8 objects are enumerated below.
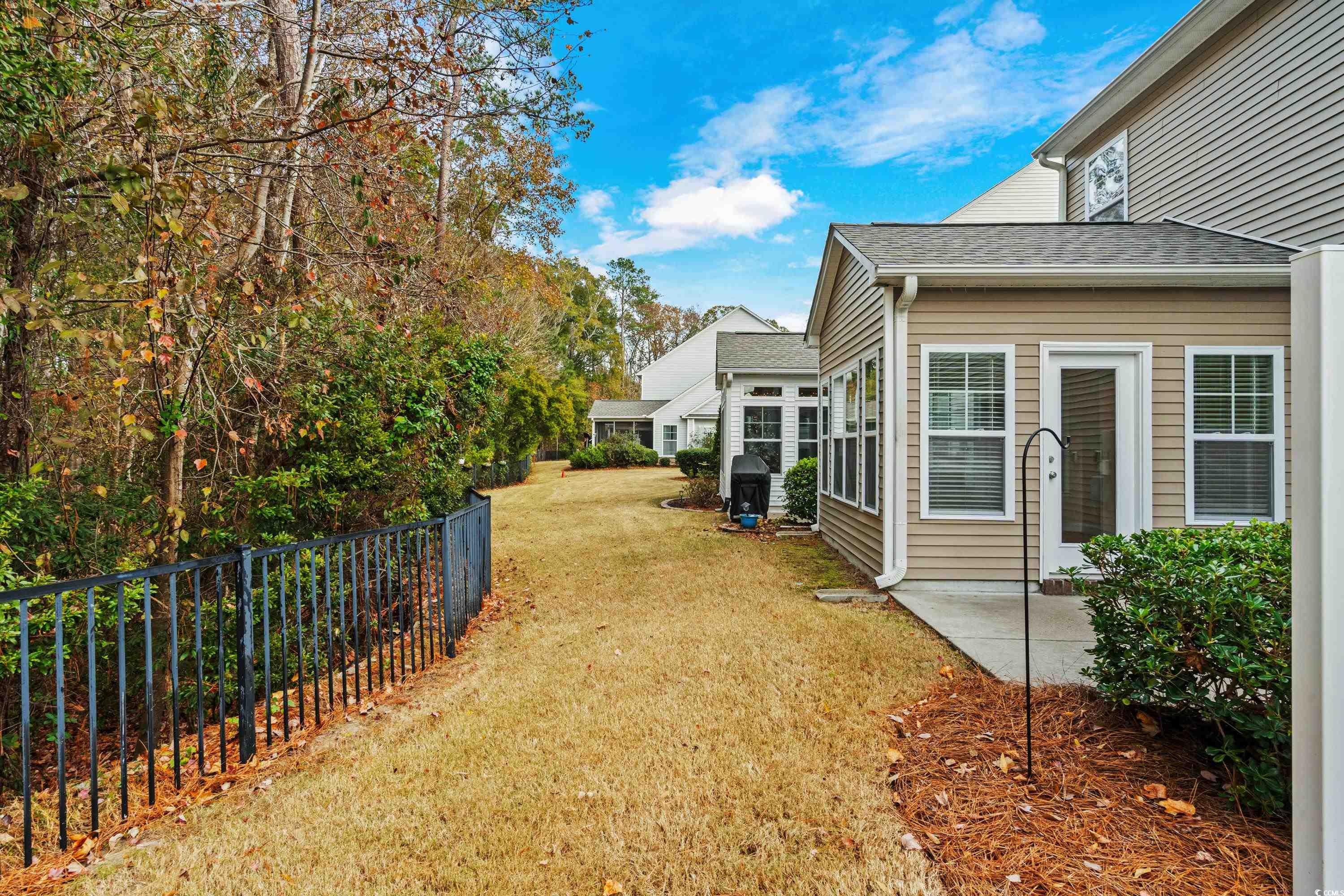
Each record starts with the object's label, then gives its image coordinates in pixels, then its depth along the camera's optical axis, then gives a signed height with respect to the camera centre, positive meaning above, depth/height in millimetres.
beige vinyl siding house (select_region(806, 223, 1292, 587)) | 5637 +462
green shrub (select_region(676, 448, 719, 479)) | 17297 -533
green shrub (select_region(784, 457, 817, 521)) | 11008 -861
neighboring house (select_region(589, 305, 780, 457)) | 27875 +2373
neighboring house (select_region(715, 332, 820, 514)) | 12961 +650
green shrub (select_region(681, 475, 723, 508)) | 14414 -1173
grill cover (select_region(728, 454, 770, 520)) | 10820 -730
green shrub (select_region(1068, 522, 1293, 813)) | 2236 -795
